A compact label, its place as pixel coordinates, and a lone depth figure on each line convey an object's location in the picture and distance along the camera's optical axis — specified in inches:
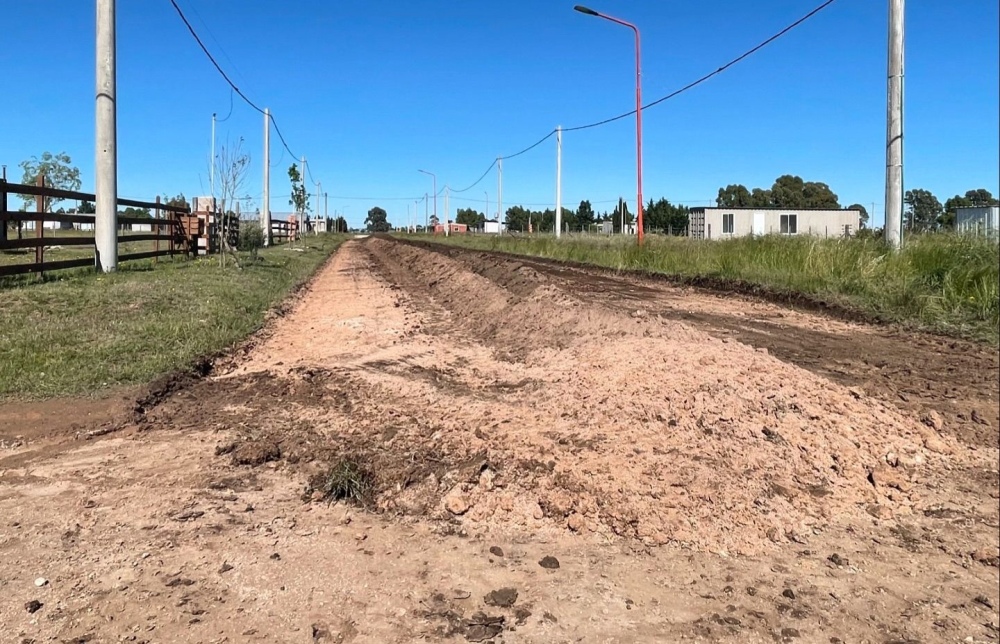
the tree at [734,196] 4291.3
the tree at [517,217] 5235.2
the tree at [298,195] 2292.1
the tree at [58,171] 1744.0
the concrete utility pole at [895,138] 472.4
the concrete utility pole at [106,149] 522.6
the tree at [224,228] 716.8
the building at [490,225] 4787.4
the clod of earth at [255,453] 169.2
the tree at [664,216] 3764.8
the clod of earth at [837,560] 125.0
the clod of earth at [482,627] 104.4
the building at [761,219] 2085.4
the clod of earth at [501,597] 112.9
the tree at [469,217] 6205.7
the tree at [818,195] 3970.2
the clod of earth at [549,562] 124.6
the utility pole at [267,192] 1582.2
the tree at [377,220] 6766.7
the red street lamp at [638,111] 916.6
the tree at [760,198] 4025.6
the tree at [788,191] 3964.1
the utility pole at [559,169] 1531.7
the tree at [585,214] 4634.4
